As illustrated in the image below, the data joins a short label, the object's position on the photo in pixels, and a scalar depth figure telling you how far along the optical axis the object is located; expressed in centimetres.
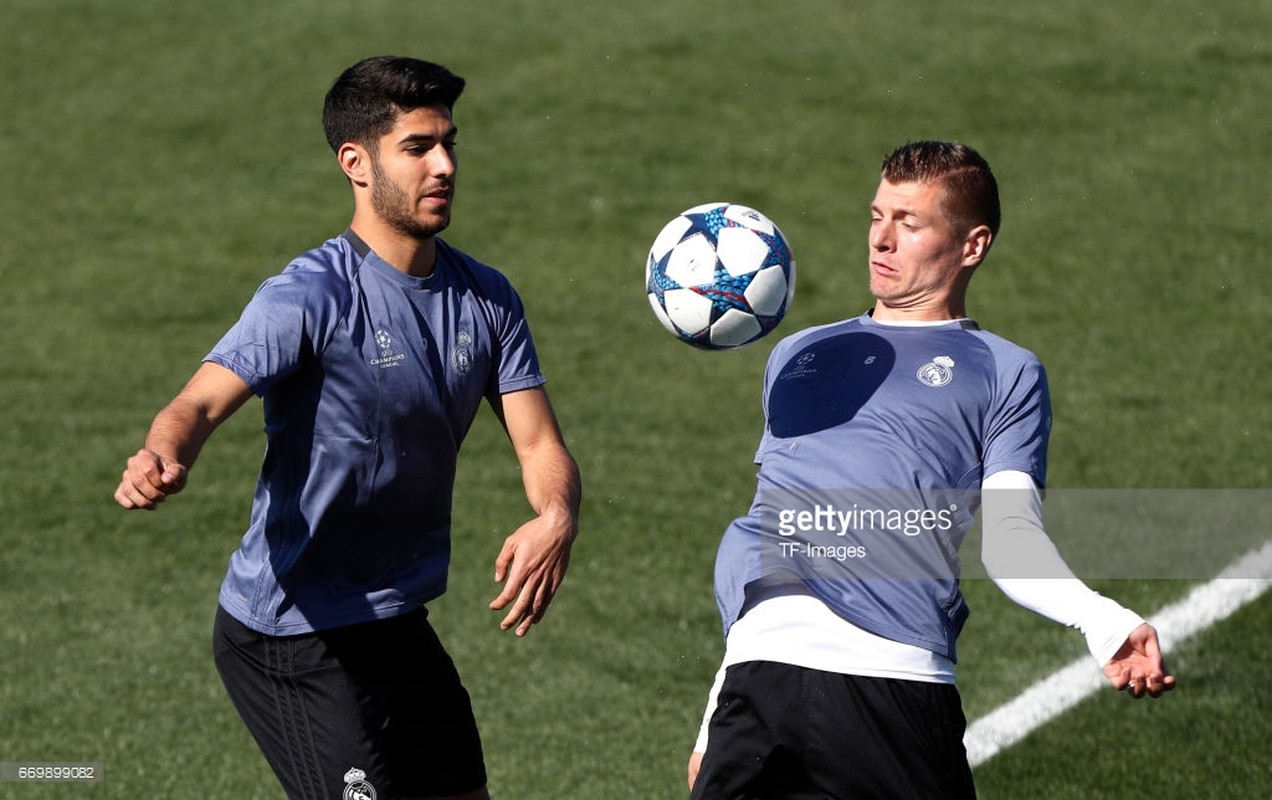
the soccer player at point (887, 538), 931
